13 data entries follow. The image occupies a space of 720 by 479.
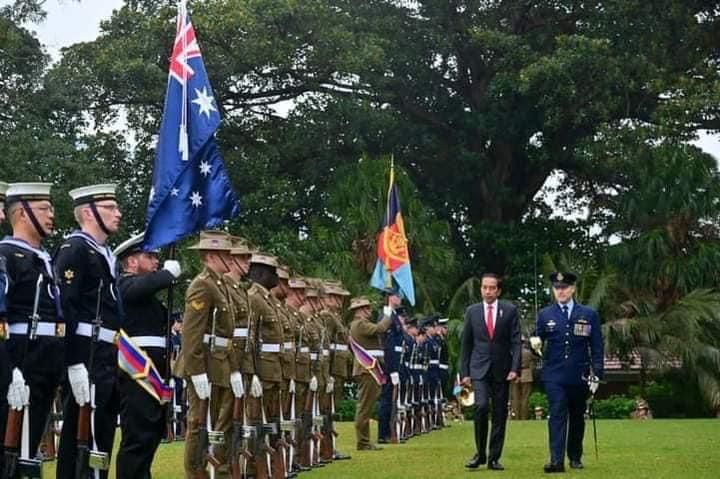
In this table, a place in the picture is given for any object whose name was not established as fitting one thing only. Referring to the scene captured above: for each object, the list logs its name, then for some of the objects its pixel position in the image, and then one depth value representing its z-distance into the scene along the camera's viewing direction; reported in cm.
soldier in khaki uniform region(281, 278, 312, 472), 1446
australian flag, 1106
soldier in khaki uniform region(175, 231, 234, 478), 1057
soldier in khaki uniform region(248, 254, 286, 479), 1208
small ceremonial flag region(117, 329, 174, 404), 1009
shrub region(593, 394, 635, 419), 3158
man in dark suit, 1450
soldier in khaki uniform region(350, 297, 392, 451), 1834
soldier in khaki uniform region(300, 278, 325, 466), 1482
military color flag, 2341
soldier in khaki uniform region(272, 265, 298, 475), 1304
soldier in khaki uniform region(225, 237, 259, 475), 1113
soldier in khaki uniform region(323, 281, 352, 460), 1719
